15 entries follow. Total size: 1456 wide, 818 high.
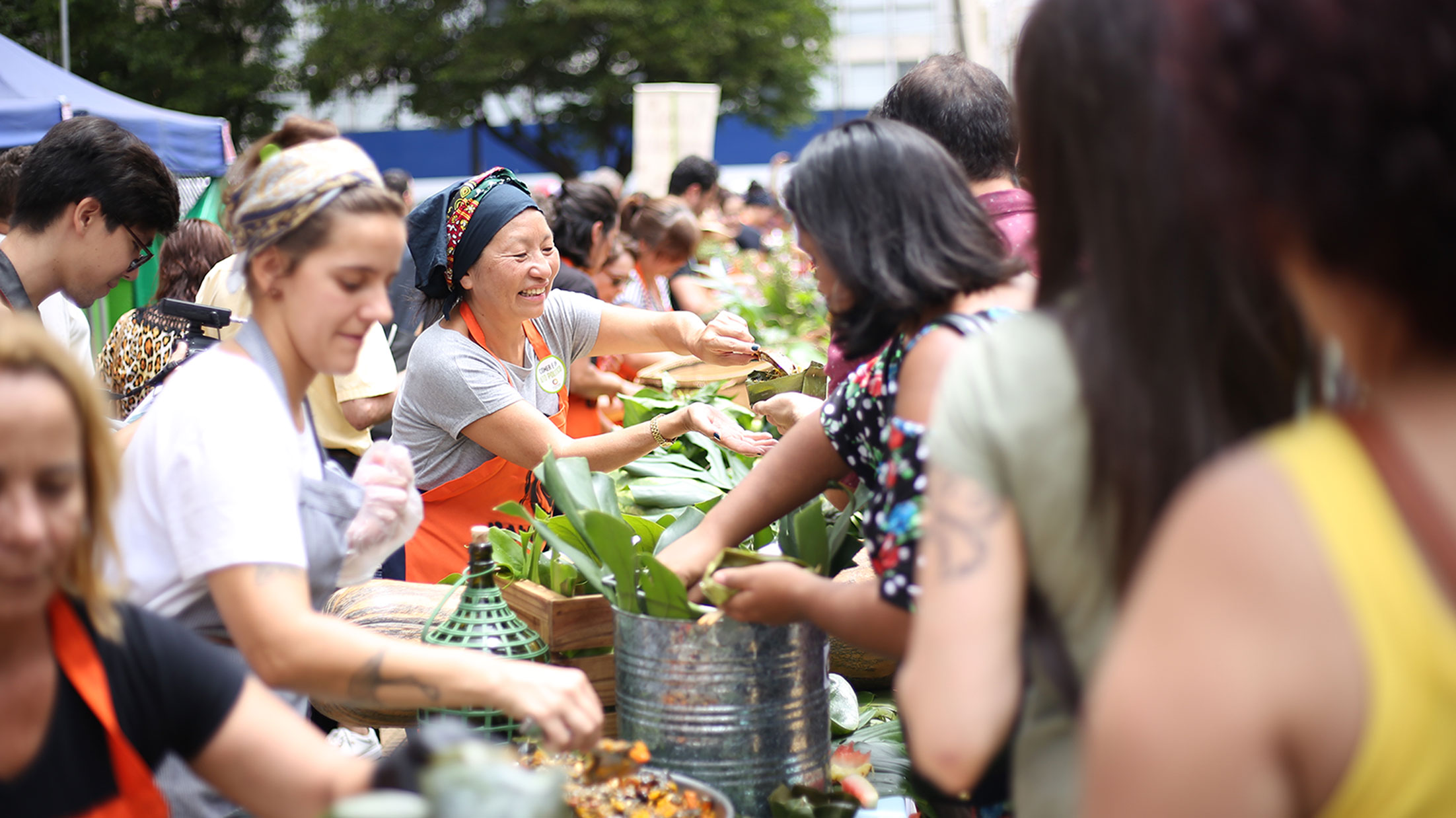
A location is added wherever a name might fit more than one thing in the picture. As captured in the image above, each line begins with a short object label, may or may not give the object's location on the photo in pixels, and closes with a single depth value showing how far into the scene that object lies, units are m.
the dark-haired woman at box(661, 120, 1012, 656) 1.48
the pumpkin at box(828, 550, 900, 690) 2.62
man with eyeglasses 2.84
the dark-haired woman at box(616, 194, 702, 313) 6.05
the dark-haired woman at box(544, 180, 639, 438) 5.02
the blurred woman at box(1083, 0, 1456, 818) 0.76
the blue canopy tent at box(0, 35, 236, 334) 6.91
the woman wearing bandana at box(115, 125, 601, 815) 1.50
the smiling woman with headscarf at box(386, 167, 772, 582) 2.99
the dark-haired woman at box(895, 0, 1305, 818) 1.04
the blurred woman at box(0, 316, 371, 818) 1.20
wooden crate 2.11
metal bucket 1.78
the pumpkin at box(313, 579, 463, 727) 2.12
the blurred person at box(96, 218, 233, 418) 3.13
